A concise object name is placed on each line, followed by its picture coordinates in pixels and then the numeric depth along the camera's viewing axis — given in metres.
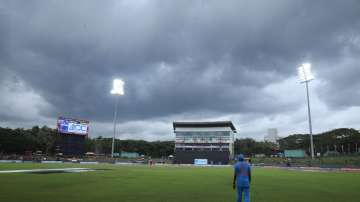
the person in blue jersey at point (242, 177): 9.59
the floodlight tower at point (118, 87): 75.68
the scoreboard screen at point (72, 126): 84.04
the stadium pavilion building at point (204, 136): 121.94
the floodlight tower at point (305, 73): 68.41
